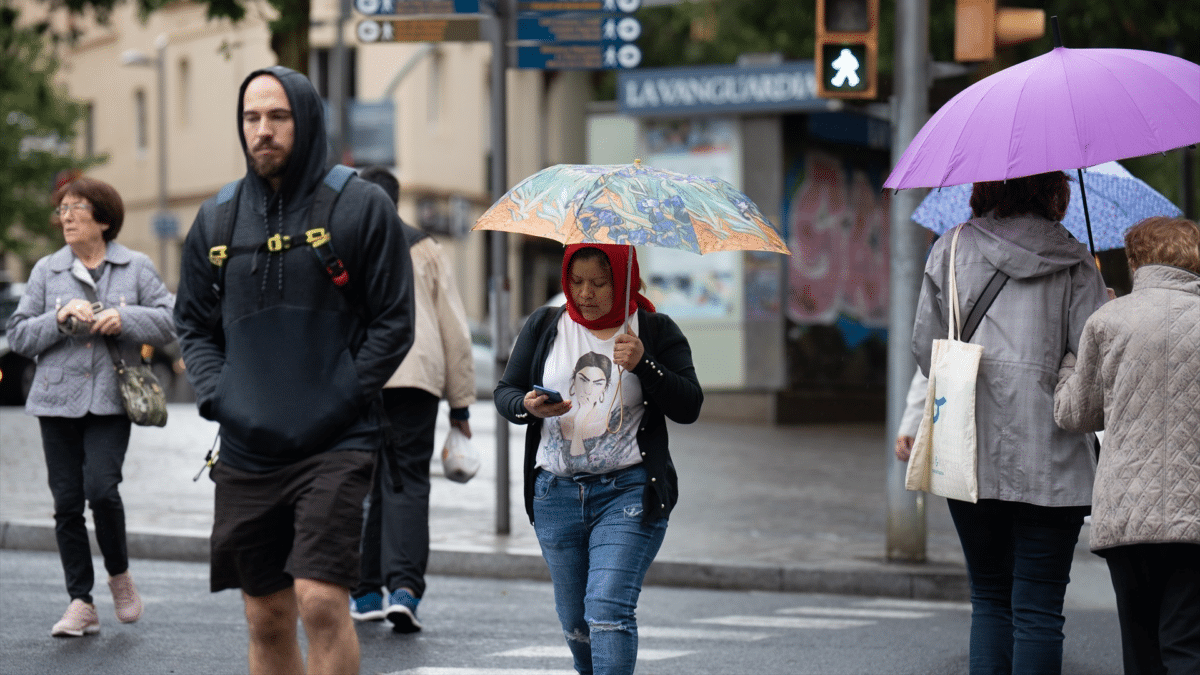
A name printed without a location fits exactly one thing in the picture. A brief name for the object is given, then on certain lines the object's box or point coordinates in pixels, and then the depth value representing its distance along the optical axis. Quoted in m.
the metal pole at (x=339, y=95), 47.53
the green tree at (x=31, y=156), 69.19
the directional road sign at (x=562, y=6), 20.41
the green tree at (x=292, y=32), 28.47
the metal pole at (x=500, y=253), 19.73
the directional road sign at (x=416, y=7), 19.73
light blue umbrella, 12.92
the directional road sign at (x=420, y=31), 19.98
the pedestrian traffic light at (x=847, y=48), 17.84
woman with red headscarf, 9.76
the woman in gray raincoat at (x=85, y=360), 13.73
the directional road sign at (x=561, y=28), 20.17
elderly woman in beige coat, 8.99
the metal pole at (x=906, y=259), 18.58
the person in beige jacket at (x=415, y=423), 14.23
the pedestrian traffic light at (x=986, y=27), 17.78
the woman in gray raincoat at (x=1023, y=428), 9.62
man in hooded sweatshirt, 8.48
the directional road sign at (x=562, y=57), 20.25
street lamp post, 71.25
